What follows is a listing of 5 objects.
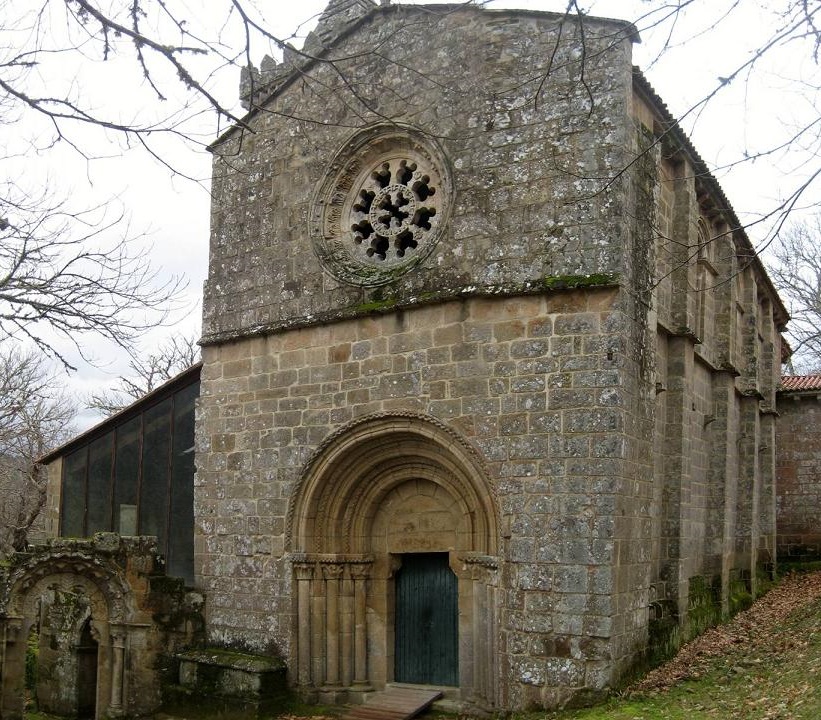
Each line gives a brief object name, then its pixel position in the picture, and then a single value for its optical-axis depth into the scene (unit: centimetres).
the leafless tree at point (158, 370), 3072
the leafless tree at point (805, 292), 2503
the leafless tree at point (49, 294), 687
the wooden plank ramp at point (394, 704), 946
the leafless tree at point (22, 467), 2025
